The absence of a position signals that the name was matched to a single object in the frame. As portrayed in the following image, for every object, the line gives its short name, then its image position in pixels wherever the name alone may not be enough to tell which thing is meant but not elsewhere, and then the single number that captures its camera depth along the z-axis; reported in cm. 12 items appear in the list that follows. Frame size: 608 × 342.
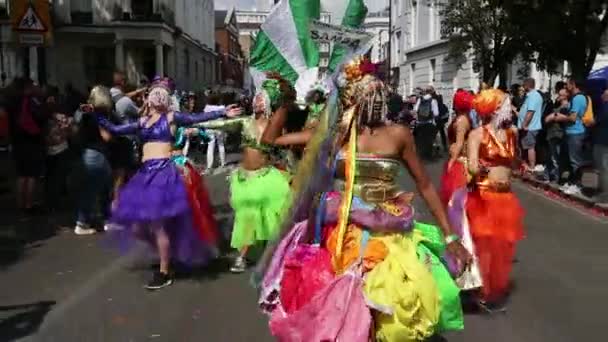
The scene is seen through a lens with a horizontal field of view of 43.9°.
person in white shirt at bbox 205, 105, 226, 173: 1832
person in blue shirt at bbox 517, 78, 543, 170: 1505
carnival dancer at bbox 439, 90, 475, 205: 695
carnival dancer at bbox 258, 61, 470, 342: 354
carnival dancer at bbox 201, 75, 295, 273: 736
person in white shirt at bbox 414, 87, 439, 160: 2034
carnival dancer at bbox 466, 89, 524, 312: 615
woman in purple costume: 680
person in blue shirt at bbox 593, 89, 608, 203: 1201
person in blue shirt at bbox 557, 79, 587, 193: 1326
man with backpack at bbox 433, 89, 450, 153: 2100
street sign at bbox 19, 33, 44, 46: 1184
